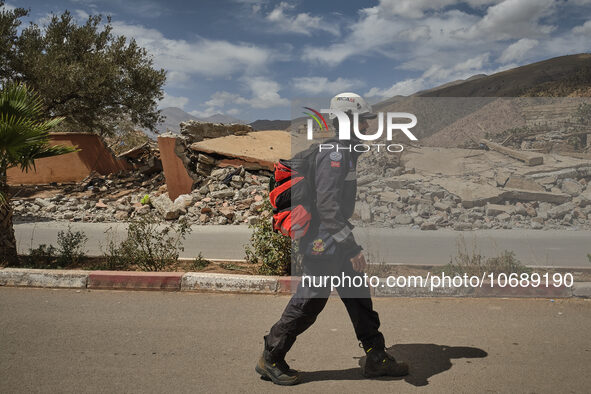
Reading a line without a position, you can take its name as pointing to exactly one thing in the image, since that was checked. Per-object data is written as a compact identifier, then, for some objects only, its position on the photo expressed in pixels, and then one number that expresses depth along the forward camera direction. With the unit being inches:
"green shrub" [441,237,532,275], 227.3
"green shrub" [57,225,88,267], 256.5
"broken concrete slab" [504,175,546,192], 455.2
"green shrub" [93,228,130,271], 247.8
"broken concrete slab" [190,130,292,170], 549.6
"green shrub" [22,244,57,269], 251.8
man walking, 126.8
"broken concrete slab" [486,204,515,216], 428.5
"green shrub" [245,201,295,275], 229.9
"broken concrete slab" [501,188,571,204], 440.1
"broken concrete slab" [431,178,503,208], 442.9
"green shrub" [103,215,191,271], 245.0
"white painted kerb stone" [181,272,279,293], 221.8
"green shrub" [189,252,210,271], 250.4
